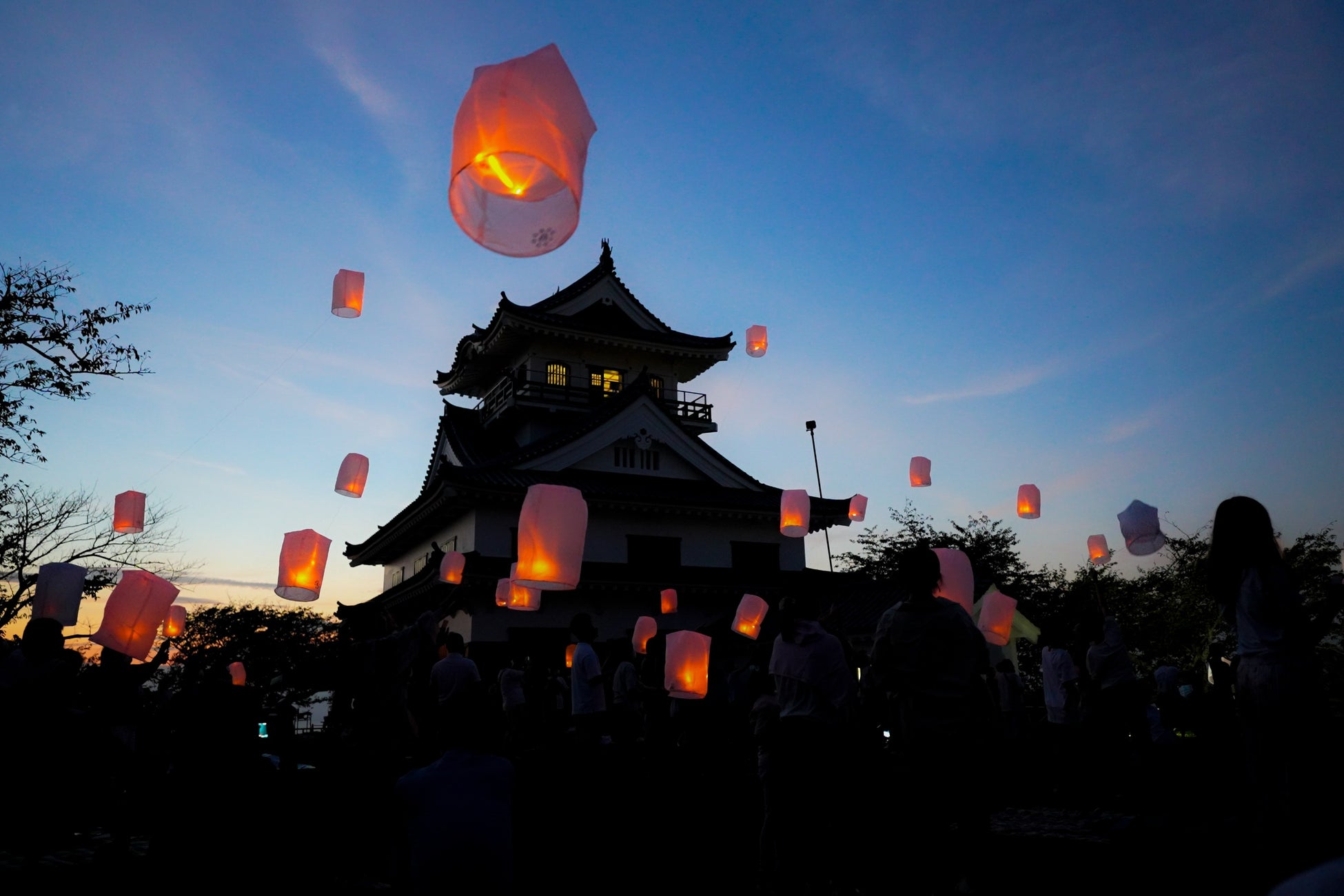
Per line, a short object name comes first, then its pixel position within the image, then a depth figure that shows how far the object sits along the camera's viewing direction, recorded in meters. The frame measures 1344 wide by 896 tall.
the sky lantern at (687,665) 8.89
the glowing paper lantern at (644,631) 15.70
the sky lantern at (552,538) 6.75
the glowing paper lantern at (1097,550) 14.30
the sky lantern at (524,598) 15.00
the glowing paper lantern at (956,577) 8.36
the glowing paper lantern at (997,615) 9.01
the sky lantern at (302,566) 9.33
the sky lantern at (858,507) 19.92
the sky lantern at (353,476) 11.24
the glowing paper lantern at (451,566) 15.72
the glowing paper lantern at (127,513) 11.58
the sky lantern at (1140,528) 10.77
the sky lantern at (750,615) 12.53
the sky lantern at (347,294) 8.53
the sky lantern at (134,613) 7.06
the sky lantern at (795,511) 14.45
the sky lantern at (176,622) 16.14
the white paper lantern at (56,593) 7.31
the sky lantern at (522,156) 3.07
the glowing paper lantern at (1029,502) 13.56
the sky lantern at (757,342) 14.79
